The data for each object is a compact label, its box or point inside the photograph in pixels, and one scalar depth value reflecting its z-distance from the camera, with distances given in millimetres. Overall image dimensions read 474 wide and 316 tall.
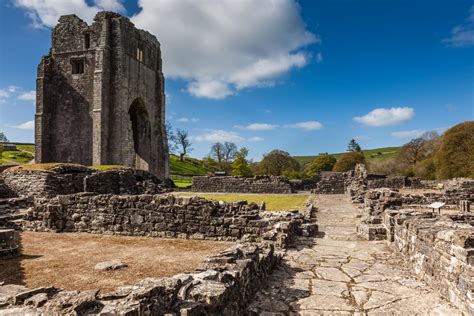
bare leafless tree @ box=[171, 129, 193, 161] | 86812
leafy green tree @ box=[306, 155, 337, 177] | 60688
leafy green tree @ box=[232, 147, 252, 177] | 53572
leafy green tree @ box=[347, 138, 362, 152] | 98462
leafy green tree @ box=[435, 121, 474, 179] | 37469
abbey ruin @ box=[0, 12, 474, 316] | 3887
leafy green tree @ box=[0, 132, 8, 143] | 105462
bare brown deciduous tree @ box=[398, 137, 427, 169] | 60603
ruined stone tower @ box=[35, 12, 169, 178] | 31672
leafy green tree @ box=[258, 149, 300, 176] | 58731
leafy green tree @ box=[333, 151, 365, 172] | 54875
